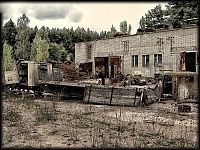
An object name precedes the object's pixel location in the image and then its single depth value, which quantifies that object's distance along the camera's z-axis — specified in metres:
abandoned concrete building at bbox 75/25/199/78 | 21.83
